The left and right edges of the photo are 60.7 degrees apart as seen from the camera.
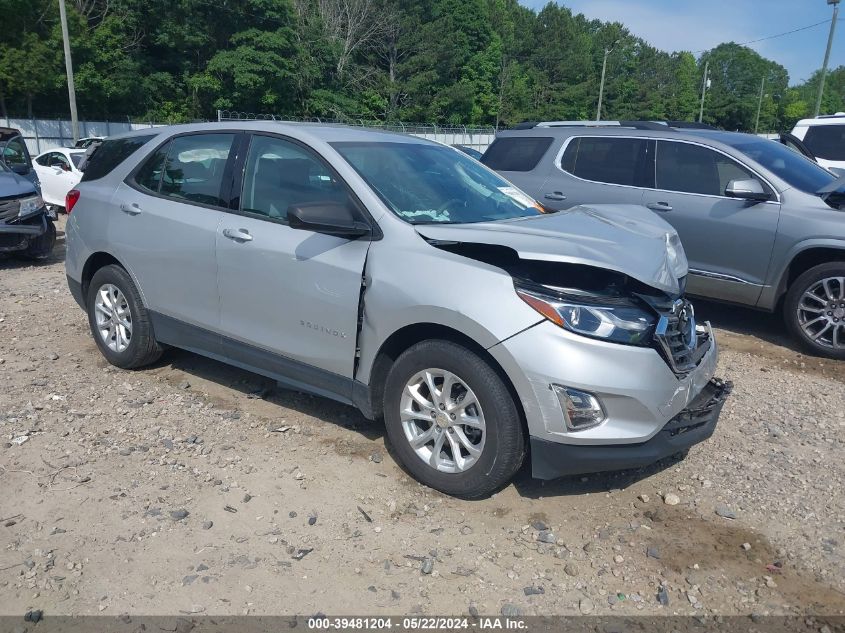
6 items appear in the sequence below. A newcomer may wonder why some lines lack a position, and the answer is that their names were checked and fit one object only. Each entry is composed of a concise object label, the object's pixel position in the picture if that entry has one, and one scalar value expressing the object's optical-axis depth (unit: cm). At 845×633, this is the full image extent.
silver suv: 329
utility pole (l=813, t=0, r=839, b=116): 3144
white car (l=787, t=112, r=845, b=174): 1089
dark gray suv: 611
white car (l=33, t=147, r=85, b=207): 1441
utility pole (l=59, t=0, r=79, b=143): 2403
